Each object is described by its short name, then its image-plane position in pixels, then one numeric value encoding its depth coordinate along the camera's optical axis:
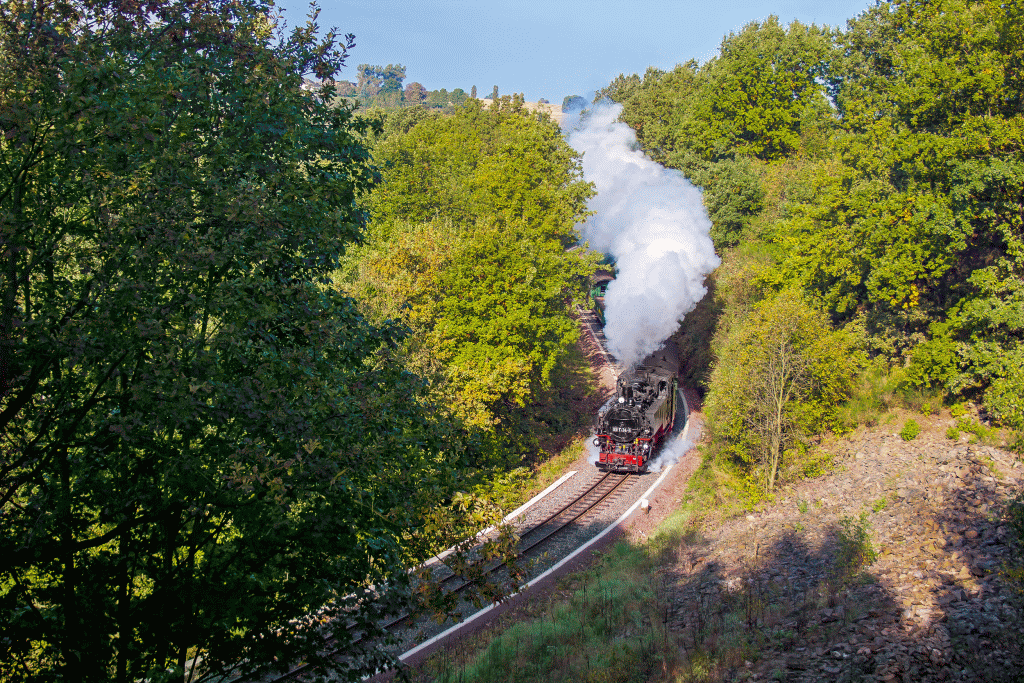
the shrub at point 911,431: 28.25
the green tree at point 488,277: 32.69
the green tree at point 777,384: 28.75
